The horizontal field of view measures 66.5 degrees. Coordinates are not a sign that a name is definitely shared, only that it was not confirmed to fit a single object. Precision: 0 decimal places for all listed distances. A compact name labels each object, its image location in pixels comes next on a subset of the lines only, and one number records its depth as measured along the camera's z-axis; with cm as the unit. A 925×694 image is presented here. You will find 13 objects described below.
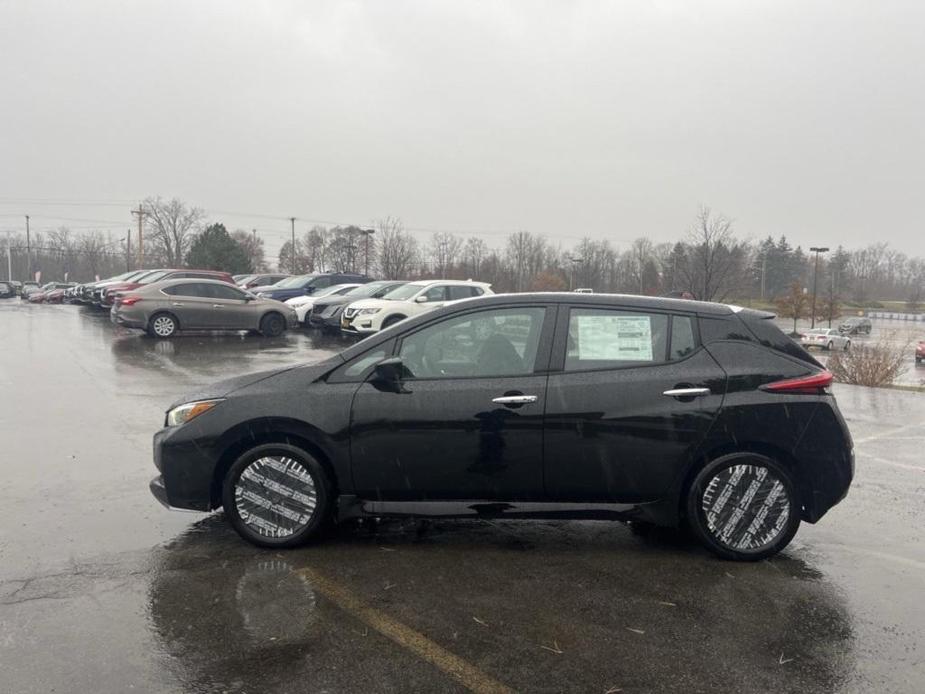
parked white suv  1775
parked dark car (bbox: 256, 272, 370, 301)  2655
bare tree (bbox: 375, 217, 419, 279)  5584
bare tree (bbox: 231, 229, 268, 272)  8521
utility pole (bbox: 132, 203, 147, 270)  6756
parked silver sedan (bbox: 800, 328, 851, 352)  4700
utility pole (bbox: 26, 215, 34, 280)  8575
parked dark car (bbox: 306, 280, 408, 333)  1983
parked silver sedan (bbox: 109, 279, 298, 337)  1769
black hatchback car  436
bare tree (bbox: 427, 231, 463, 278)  7462
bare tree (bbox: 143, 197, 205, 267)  8075
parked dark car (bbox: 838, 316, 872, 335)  6072
